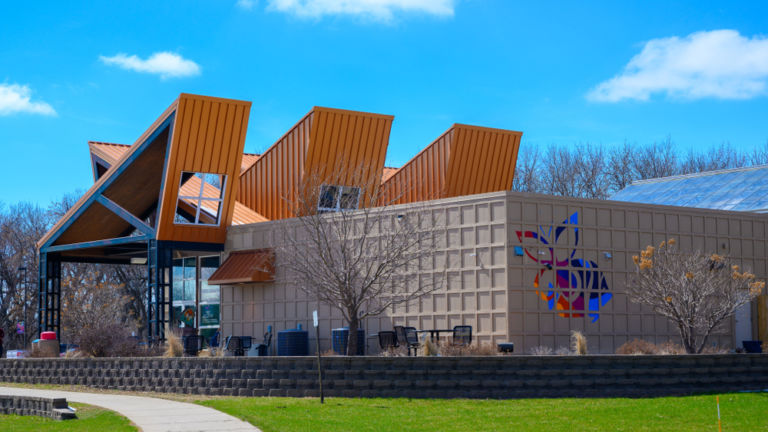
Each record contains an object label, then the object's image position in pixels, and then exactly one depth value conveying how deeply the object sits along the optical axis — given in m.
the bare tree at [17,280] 54.34
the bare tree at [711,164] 66.38
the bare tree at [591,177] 65.00
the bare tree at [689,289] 23.62
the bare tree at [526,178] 65.62
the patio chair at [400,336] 23.92
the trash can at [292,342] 27.64
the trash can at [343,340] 26.00
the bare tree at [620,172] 65.62
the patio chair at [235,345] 26.84
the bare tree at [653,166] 65.81
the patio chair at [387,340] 23.98
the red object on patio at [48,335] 31.64
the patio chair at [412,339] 23.24
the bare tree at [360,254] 24.28
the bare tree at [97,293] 42.50
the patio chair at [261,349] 27.94
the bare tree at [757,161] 67.85
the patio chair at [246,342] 28.47
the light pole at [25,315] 48.88
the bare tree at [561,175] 65.00
